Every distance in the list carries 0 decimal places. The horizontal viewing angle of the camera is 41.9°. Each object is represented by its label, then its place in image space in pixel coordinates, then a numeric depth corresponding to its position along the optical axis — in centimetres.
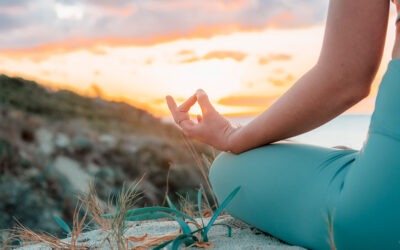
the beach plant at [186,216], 156
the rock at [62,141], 862
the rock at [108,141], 916
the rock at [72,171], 782
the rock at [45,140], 831
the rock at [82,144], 875
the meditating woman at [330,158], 129
